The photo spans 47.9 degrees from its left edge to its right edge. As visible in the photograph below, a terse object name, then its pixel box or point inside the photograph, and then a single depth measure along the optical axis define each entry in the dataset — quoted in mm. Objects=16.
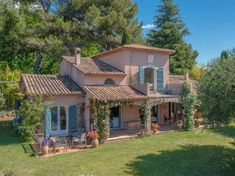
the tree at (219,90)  15883
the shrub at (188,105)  27234
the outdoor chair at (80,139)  21250
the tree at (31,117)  21875
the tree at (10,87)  39656
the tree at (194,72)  54000
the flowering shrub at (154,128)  25719
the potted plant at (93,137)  20844
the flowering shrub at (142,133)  24445
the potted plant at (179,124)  27683
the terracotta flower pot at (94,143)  20828
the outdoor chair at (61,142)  20511
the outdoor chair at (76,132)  23997
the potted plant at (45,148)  18750
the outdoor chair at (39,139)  19797
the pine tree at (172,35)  53938
